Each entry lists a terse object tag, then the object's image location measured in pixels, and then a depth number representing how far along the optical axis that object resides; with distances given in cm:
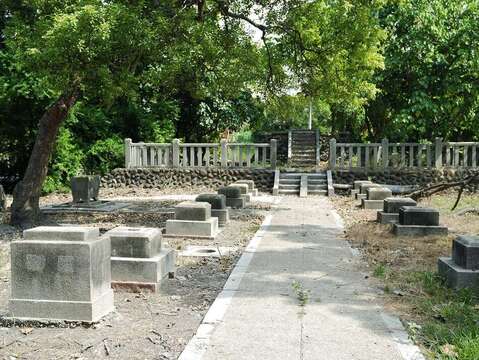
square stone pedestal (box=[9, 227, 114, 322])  508
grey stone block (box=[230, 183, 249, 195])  1623
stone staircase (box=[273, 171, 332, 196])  1928
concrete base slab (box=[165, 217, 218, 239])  1026
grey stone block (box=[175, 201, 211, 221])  1037
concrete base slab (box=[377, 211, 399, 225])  1154
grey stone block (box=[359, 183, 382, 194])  1653
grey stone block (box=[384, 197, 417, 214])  1165
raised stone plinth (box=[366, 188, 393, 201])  1494
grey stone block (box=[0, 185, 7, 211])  1389
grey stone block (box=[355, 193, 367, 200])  1611
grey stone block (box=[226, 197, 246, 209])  1492
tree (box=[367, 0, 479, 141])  1955
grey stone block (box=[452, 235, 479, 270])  631
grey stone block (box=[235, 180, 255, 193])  1910
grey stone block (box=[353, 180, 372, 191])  1794
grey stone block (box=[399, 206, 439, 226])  1021
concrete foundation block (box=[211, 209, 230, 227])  1170
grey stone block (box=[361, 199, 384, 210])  1483
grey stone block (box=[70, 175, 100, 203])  1638
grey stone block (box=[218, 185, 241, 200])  1495
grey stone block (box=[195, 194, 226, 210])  1178
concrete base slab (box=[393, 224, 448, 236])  1004
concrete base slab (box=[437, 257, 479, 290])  623
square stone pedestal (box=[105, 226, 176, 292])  643
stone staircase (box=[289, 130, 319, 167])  2690
